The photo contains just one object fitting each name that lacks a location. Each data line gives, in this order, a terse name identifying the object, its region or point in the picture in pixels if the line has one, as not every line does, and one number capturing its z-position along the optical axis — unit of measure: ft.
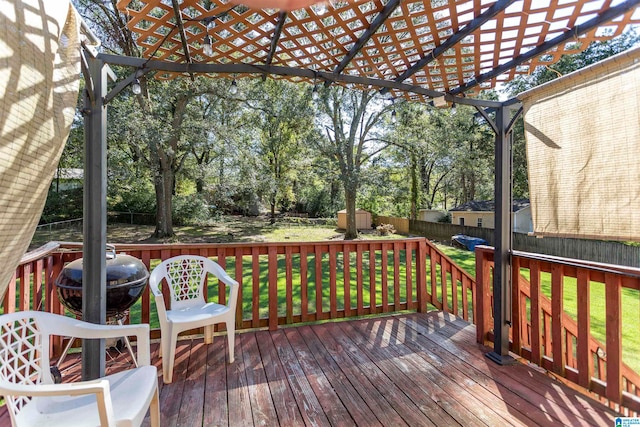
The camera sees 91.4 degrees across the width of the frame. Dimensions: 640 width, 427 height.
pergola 5.88
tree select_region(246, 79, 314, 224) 39.17
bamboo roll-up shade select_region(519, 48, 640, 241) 5.47
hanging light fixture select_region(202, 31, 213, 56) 6.42
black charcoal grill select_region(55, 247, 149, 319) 7.04
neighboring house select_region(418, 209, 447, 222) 67.00
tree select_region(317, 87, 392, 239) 42.65
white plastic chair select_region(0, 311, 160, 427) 3.83
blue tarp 44.40
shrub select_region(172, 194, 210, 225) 44.45
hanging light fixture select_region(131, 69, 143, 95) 6.96
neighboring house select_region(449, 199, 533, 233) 49.16
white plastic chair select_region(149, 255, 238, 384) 7.49
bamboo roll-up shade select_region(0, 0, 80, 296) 2.64
